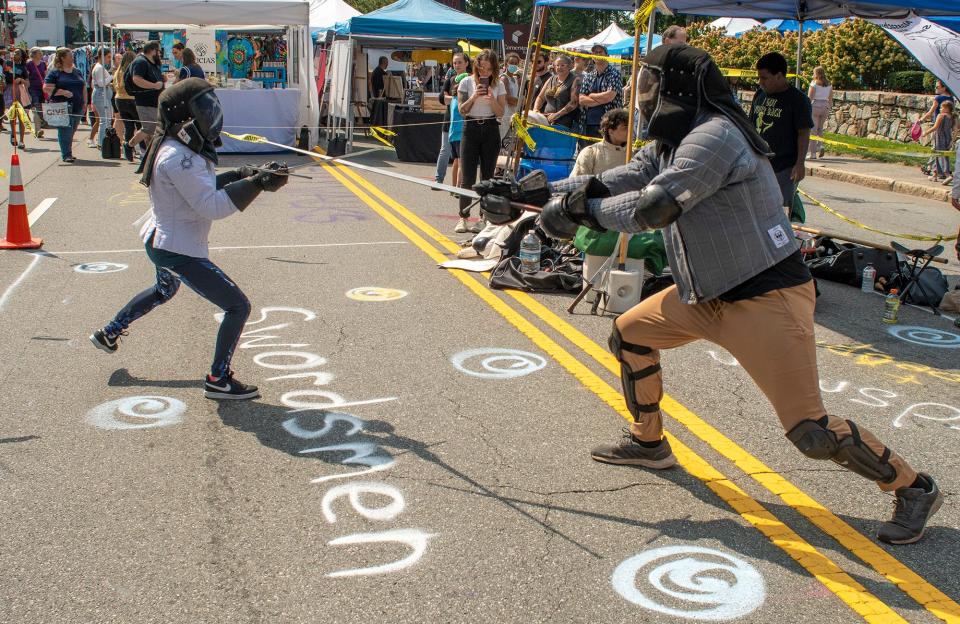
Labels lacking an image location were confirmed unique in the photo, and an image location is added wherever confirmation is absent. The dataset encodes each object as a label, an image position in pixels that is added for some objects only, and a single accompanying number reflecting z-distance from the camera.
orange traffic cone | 8.88
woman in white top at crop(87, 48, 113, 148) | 18.41
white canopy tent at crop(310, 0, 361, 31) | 22.62
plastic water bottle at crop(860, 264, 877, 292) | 8.14
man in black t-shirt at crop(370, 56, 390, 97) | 23.36
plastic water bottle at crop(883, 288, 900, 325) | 7.24
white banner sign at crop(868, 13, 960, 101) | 7.71
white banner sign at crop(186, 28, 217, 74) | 22.61
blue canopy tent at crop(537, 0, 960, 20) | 8.36
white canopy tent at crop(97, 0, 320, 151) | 16.75
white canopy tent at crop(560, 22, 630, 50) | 31.53
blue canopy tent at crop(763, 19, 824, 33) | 21.71
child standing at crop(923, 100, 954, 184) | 16.30
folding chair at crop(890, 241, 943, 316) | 7.77
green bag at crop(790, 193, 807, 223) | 8.85
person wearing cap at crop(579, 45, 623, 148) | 11.03
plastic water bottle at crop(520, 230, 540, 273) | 8.01
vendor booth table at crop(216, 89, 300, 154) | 17.30
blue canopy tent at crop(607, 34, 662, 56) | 27.83
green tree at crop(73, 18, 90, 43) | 86.70
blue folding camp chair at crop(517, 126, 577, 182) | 10.27
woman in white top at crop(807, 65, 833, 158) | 19.03
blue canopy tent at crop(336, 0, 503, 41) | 16.84
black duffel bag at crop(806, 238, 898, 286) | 8.34
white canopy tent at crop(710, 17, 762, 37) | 30.06
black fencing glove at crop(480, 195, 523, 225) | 4.09
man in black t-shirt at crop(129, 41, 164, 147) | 14.33
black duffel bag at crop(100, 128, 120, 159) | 16.44
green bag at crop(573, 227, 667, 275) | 7.29
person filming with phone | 10.46
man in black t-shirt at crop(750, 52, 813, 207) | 7.92
